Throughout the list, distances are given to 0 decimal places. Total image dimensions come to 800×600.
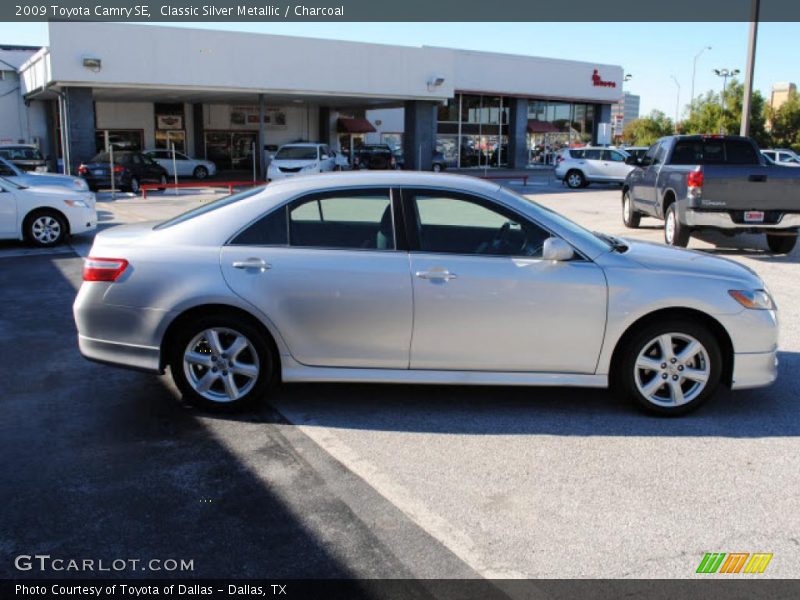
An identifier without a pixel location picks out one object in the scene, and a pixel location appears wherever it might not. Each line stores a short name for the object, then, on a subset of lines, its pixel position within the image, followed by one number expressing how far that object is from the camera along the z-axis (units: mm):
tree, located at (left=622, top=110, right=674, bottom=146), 67188
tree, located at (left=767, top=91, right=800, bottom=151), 61125
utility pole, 18688
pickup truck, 11773
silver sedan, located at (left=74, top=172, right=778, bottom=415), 5078
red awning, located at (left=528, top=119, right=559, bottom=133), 50631
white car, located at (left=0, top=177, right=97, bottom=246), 13203
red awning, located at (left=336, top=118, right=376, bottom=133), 45562
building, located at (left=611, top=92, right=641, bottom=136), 68250
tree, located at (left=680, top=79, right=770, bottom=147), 55812
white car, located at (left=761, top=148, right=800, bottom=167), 32862
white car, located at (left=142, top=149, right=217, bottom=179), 35969
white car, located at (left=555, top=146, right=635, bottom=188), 31000
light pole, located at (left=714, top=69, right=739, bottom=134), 61612
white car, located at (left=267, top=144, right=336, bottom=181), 27141
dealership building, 28750
